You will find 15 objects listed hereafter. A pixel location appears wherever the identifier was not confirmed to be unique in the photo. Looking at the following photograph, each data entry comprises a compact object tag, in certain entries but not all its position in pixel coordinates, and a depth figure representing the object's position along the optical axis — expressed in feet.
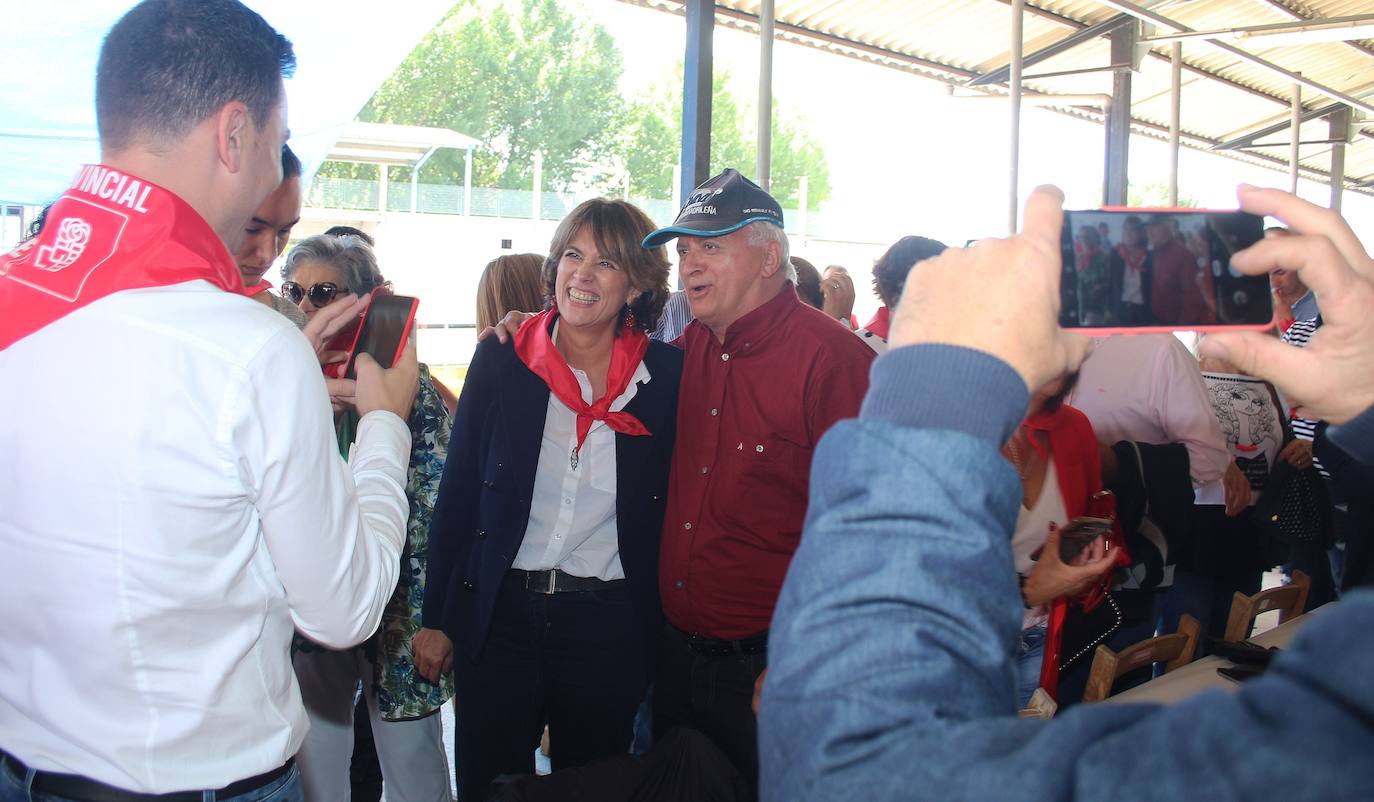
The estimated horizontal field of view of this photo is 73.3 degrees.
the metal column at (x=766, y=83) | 15.08
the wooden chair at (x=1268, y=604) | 8.71
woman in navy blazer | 7.53
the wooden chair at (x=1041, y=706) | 6.44
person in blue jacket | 1.25
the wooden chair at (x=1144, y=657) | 7.25
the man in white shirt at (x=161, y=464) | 3.24
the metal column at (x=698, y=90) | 13.47
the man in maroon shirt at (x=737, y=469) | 7.25
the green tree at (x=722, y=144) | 116.88
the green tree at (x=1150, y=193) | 141.08
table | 6.55
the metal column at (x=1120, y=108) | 25.81
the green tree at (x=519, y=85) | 113.09
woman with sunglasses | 7.85
